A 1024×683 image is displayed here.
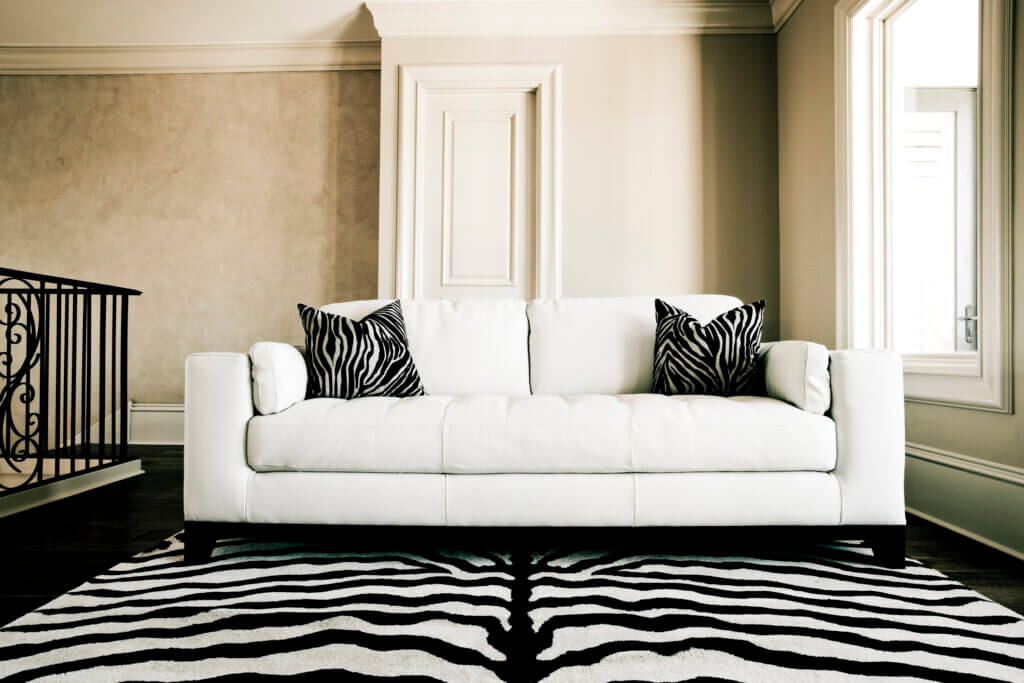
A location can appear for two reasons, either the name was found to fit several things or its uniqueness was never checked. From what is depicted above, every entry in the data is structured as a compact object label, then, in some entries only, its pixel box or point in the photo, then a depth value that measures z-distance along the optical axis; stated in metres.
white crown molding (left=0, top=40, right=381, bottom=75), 4.04
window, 2.53
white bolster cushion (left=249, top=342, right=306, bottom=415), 1.70
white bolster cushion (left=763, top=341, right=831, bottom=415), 1.67
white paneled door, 3.59
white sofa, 1.61
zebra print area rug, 1.10
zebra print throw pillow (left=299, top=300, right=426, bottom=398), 1.95
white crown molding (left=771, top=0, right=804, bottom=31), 3.32
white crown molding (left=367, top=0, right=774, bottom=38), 3.54
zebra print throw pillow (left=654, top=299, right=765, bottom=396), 1.94
